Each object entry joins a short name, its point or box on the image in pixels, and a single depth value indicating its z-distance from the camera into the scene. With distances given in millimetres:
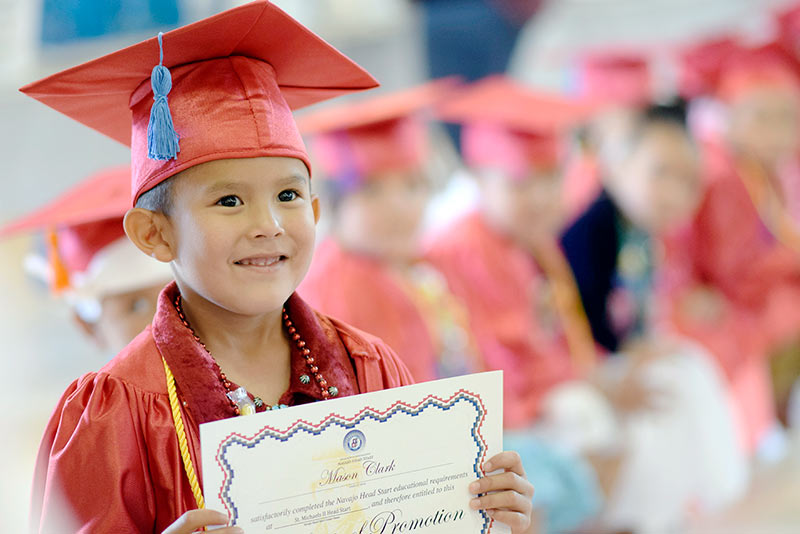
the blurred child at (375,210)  4727
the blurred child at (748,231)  7391
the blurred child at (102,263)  3100
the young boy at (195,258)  2229
